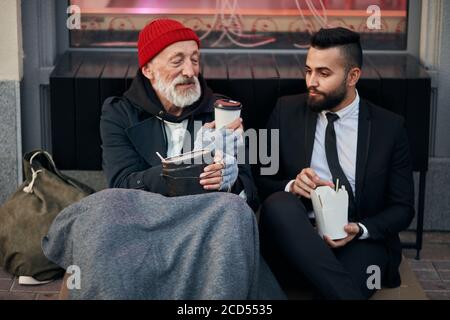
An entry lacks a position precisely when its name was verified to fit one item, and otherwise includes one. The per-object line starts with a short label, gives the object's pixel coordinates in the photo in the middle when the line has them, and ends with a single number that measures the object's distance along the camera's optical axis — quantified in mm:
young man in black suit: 4664
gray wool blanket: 4000
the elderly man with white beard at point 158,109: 5062
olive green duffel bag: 5473
